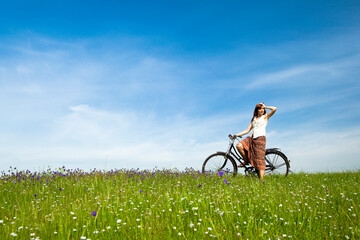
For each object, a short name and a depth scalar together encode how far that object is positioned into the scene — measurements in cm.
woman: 986
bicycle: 1064
